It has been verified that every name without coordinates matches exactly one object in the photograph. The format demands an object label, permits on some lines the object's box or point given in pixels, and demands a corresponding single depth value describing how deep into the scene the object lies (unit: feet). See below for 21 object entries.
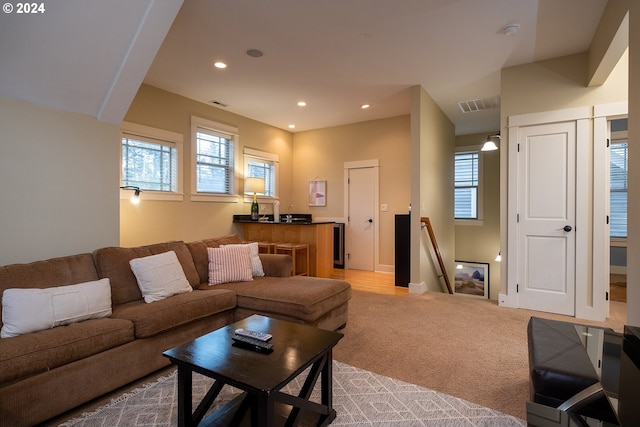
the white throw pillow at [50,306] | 6.02
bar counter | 16.07
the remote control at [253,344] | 5.24
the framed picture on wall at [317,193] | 21.53
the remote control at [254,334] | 5.53
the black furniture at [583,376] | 3.05
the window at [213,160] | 16.40
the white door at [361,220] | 19.89
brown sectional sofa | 5.33
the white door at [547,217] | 11.32
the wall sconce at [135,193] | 13.34
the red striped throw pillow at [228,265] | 10.25
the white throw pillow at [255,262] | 11.14
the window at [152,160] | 13.73
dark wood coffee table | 4.36
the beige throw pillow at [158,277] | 8.34
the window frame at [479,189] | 22.27
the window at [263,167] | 19.35
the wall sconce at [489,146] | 15.94
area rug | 5.55
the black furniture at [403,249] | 15.42
